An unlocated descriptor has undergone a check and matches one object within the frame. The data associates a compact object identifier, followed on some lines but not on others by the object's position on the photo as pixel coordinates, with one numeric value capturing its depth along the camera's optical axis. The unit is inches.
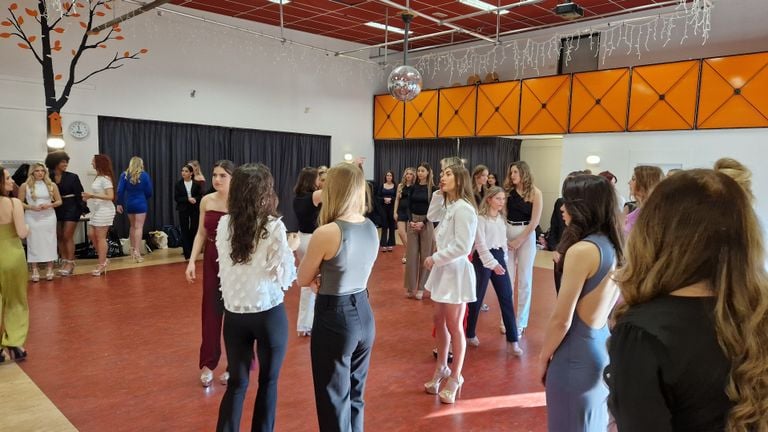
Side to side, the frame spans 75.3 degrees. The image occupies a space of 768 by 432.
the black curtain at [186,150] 340.6
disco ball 198.8
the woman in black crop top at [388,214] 361.1
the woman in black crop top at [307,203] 161.2
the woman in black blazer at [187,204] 306.3
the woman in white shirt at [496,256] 159.9
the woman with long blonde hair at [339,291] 85.9
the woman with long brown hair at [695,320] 36.0
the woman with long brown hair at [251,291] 90.4
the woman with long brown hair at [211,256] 121.6
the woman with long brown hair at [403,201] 282.4
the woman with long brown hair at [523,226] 178.9
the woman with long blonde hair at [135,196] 292.7
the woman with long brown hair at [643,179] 129.8
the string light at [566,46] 331.6
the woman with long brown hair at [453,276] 125.5
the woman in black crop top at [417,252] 231.8
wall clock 314.0
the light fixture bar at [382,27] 394.6
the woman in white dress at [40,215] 236.4
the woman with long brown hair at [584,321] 70.9
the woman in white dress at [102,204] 262.7
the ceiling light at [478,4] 336.7
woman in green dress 138.6
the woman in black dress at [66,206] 258.4
